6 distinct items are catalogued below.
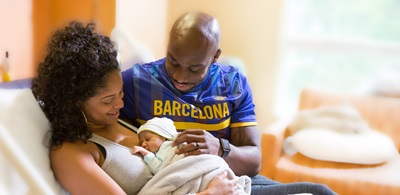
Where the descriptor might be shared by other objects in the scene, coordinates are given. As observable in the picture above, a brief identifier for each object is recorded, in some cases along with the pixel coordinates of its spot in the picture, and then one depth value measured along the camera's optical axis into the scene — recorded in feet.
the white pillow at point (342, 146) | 7.88
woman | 3.70
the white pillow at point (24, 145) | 3.62
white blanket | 3.88
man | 4.92
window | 10.28
